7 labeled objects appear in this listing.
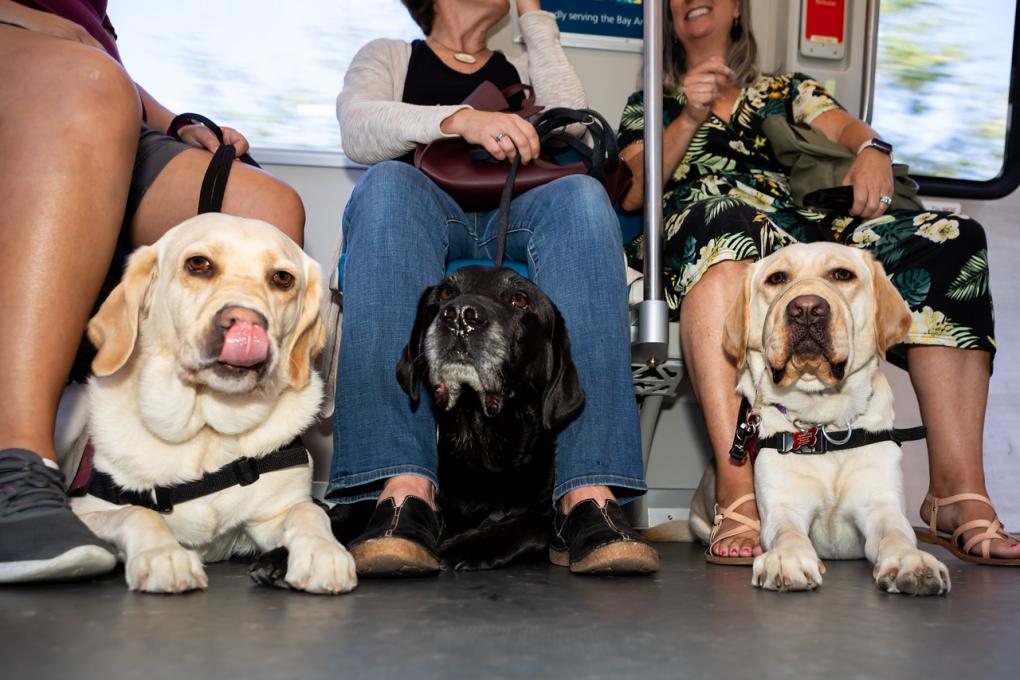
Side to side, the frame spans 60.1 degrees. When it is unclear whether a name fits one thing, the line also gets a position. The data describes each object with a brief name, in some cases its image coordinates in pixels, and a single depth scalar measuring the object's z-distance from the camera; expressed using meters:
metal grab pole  2.23
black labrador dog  1.95
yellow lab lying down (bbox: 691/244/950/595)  1.98
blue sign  3.34
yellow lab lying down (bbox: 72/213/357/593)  1.63
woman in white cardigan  1.78
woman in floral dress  2.24
